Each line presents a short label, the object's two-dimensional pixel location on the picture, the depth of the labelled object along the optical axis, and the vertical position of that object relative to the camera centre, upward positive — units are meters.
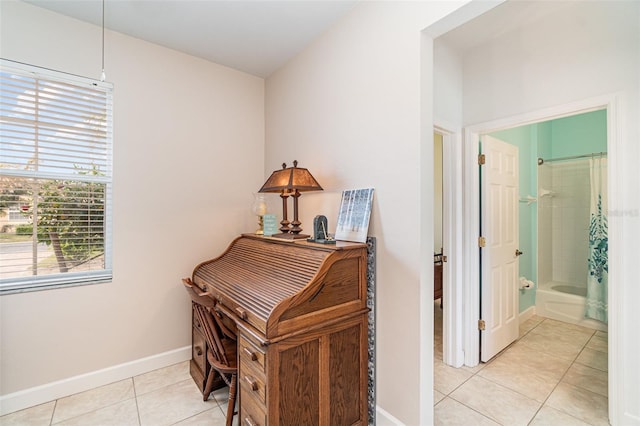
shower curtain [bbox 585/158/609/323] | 3.20 -0.37
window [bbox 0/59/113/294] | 1.88 +0.26
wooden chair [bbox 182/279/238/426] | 1.64 -0.82
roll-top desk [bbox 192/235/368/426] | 1.30 -0.60
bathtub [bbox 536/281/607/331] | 3.27 -1.09
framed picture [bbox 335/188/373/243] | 1.72 -0.01
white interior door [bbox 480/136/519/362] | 2.47 -0.30
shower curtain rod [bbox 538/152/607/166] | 3.34 +0.71
